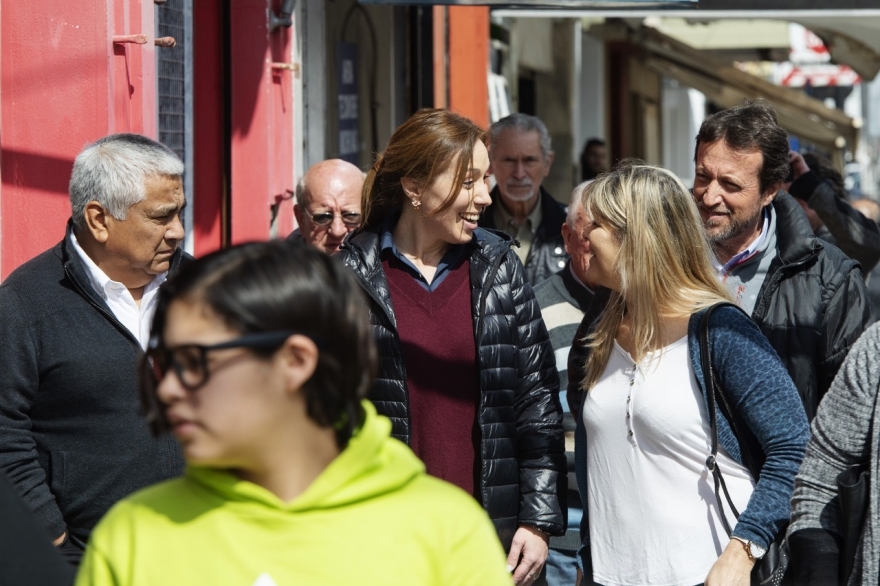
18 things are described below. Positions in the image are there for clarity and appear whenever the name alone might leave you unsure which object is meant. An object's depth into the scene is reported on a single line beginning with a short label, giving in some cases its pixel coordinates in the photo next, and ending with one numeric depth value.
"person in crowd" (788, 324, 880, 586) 4.64
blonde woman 5.87
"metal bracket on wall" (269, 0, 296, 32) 12.12
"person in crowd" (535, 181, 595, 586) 8.45
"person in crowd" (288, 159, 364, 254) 9.13
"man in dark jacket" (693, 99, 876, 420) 7.65
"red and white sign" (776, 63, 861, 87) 51.84
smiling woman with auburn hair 6.81
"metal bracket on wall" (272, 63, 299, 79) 12.27
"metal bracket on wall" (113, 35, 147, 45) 8.20
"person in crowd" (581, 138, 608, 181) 25.06
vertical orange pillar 19.28
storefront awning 28.64
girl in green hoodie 3.38
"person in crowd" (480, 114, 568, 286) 12.24
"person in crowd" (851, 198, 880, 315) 19.20
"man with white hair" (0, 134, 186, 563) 6.16
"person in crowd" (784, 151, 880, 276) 11.05
